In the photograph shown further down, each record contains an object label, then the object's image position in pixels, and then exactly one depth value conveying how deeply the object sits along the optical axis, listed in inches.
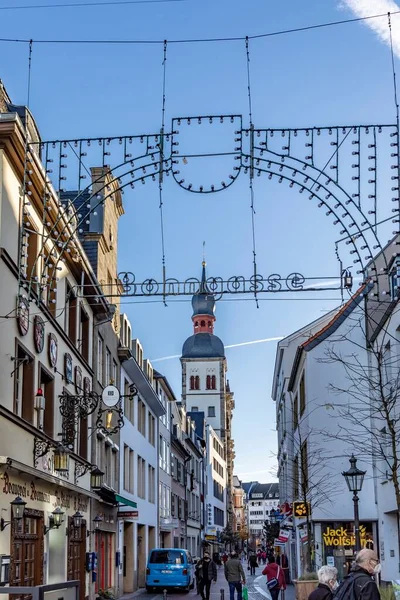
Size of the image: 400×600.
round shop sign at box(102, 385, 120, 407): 975.6
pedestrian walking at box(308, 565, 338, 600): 435.2
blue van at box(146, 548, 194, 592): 1460.4
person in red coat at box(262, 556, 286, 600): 1035.9
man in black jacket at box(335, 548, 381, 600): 343.0
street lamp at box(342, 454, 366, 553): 784.9
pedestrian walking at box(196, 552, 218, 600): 1198.3
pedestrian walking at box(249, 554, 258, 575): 2586.4
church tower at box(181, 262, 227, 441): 5502.0
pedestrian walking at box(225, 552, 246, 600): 1053.2
